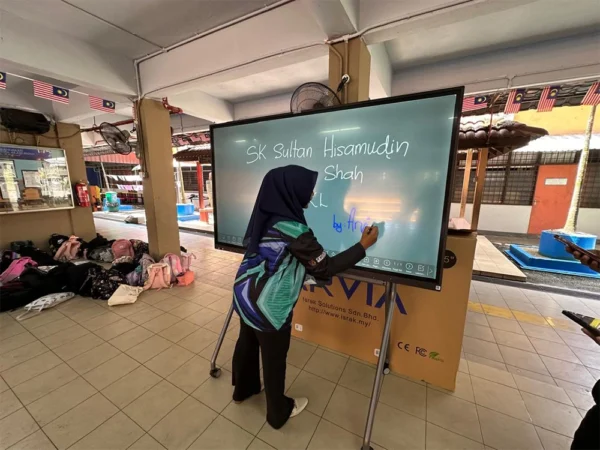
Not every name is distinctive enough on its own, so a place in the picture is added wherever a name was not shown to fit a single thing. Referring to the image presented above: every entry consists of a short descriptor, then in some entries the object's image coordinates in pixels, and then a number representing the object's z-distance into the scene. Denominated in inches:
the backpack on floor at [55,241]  189.0
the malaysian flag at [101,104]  140.9
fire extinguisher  206.4
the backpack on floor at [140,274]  139.5
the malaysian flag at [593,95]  134.0
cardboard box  68.9
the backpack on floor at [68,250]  182.2
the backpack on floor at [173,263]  148.7
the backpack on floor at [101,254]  178.5
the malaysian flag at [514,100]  135.7
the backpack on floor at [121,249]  177.0
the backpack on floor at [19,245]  169.8
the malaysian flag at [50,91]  120.8
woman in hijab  50.8
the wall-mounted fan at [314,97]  80.7
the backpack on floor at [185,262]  157.4
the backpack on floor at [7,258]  142.7
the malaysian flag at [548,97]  132.3
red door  304.5
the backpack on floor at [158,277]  138.6
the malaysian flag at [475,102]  140.1
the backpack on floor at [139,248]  173.5
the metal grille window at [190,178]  651.9
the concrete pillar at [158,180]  146.9
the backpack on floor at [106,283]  126.6
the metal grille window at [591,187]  297.6
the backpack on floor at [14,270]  130.4
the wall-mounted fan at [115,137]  167.6
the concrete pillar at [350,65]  82.5
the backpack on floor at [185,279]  146.1
